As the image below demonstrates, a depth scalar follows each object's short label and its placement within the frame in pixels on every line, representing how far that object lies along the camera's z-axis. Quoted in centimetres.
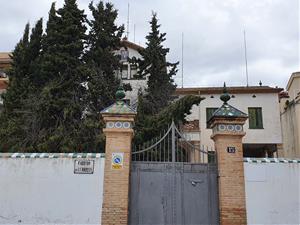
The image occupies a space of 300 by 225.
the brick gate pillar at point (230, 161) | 784
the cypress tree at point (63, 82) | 1262
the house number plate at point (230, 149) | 820
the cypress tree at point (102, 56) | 1417
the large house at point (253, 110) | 2244
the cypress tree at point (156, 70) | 1628
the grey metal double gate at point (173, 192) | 801
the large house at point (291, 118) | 1936
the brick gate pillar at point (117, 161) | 773
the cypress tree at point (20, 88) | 1297
